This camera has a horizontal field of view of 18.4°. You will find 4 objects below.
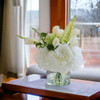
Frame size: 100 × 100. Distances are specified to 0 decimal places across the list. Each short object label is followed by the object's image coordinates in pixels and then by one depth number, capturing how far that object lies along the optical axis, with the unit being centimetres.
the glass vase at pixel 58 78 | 161
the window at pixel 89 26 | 339
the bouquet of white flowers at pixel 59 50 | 153
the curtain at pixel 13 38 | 351
